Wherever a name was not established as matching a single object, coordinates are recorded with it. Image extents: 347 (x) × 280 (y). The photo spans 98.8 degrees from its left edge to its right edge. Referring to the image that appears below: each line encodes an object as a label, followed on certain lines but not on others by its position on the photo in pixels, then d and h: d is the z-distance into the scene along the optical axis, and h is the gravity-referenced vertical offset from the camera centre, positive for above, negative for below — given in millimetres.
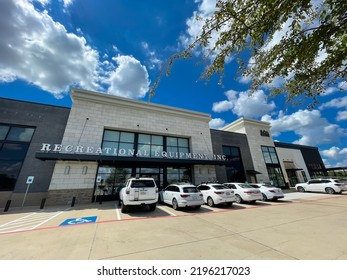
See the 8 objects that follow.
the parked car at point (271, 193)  12770 -326
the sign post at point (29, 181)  11319 +988
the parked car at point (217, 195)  10305 -317
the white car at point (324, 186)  16047 +190
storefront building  12375 +4402
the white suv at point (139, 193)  8594 -68
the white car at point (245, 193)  11438 -254
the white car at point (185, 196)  9330 -328
